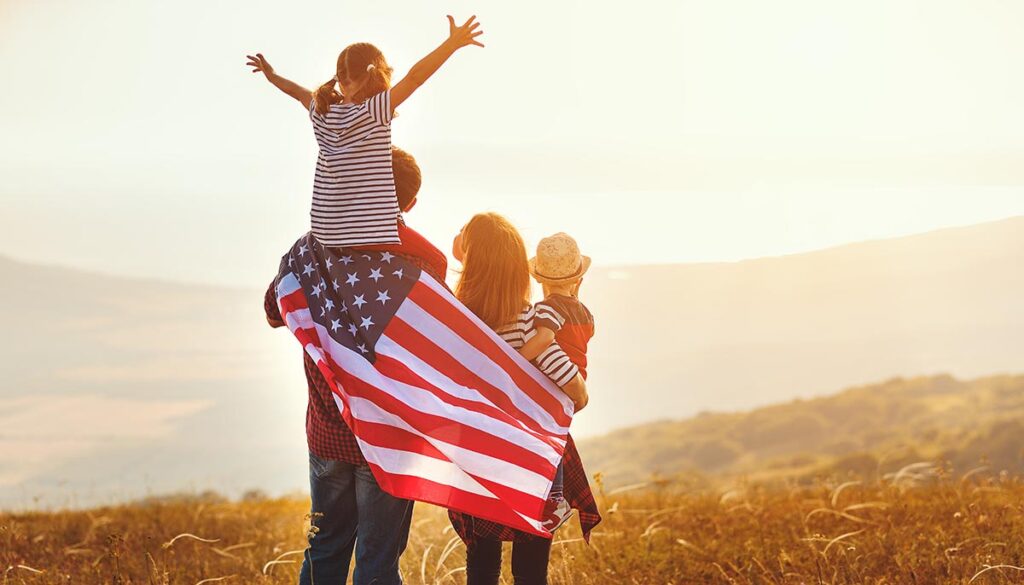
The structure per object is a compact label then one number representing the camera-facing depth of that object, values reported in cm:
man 520
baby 544
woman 541
